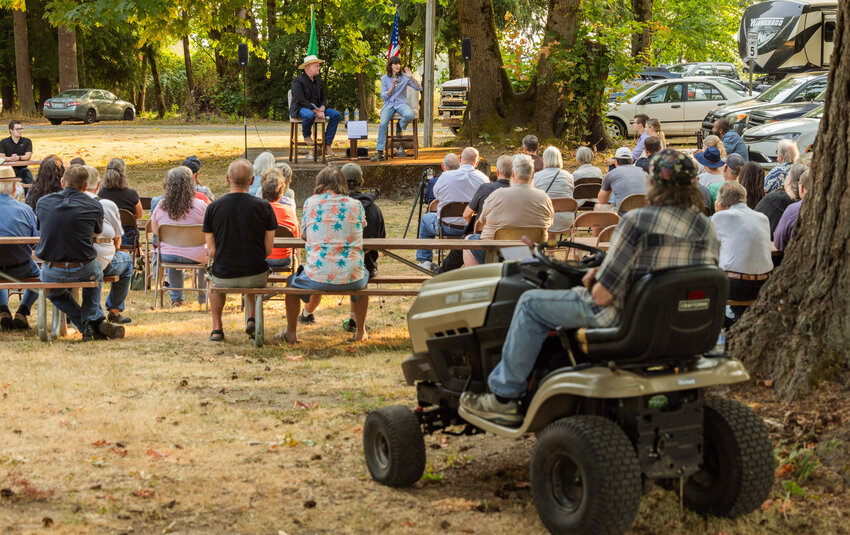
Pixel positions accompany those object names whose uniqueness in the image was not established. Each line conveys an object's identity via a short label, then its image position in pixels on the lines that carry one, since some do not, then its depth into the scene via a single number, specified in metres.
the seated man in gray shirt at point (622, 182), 11.55
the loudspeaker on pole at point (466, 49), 18.56
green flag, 18.38
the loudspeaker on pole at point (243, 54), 17.81
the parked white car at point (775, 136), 17.55
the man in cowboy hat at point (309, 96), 17.55
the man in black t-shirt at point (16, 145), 16.69
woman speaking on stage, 18.08
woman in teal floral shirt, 8.06
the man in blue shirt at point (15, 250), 9.16
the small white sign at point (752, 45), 26.38
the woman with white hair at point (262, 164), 11.51
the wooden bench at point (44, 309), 8.48
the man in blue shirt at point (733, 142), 14.75
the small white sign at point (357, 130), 17.95
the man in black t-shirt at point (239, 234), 8.25
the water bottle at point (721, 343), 5.15
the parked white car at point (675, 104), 26.97
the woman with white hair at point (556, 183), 11.34
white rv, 26.73
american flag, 18.89
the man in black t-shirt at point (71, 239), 8.48
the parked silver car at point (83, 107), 34.59
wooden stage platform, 18.06
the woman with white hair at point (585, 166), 12.90
